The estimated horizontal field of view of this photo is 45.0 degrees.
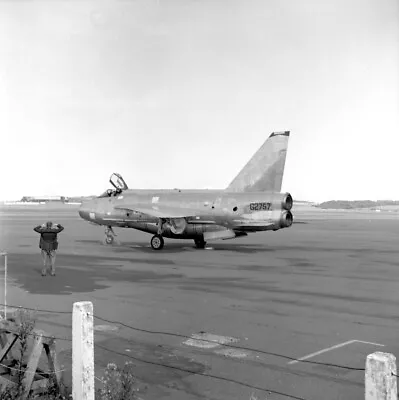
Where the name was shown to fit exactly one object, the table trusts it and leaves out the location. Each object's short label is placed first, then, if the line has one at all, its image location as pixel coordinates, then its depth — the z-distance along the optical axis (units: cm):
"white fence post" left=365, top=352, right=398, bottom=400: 363
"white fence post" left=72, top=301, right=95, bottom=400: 518
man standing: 1558
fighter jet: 2305
